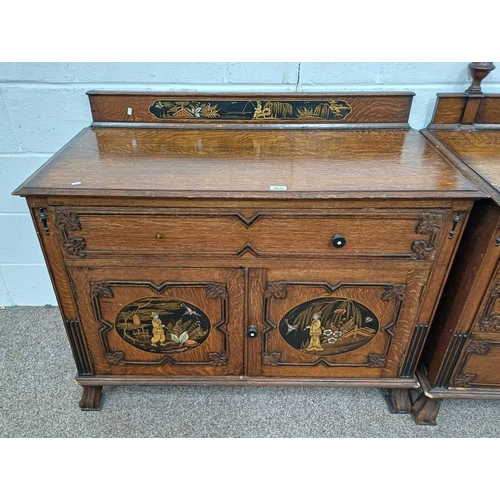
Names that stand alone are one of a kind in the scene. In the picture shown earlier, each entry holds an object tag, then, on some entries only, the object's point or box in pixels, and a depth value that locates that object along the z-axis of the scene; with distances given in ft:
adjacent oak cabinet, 3.22
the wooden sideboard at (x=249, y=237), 3.06
